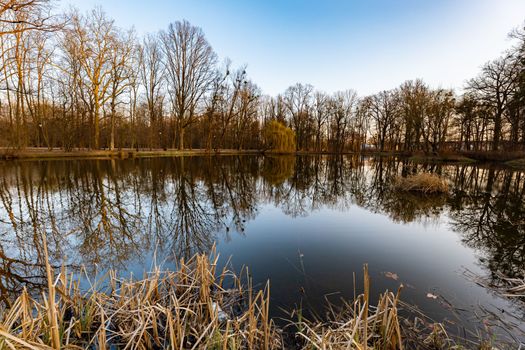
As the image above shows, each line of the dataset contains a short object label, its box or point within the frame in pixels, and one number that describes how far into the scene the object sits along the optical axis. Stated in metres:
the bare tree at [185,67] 34.06
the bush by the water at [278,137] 47.12
